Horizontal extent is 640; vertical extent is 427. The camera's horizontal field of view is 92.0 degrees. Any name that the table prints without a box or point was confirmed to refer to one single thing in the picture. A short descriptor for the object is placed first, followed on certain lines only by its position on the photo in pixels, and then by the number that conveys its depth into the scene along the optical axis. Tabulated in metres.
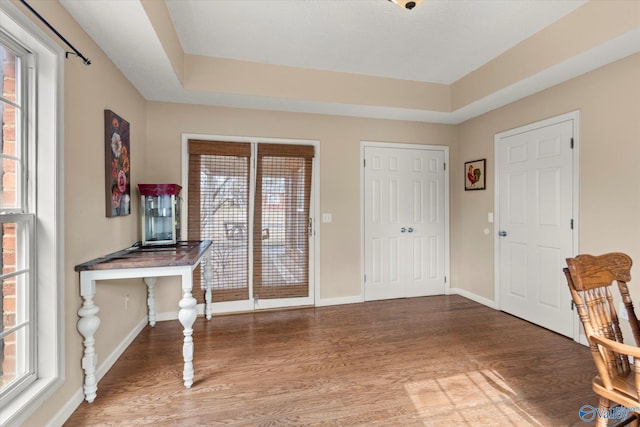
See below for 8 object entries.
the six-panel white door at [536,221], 2.88
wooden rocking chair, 1.30
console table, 1.93
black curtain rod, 1.45
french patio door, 3.43
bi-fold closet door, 3.98
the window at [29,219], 1.48
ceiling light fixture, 1.84
